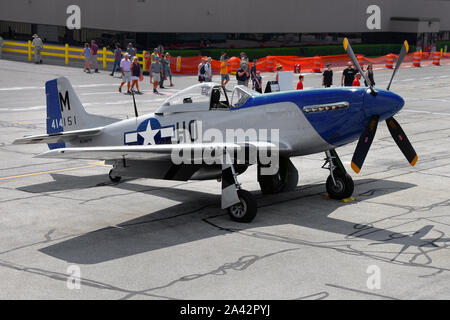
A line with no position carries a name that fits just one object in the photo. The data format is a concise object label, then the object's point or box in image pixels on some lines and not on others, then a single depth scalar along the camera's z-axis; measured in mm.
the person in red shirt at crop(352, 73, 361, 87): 25323
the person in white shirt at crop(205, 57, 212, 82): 33656
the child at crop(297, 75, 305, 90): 24375
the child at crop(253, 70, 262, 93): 27869
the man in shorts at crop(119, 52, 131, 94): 31753
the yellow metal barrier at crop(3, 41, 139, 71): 42875
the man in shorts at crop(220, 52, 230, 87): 35031
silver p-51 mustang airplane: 12328
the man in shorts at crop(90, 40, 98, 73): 40544
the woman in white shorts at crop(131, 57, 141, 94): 31859
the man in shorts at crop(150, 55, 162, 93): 32812
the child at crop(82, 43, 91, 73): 39656
